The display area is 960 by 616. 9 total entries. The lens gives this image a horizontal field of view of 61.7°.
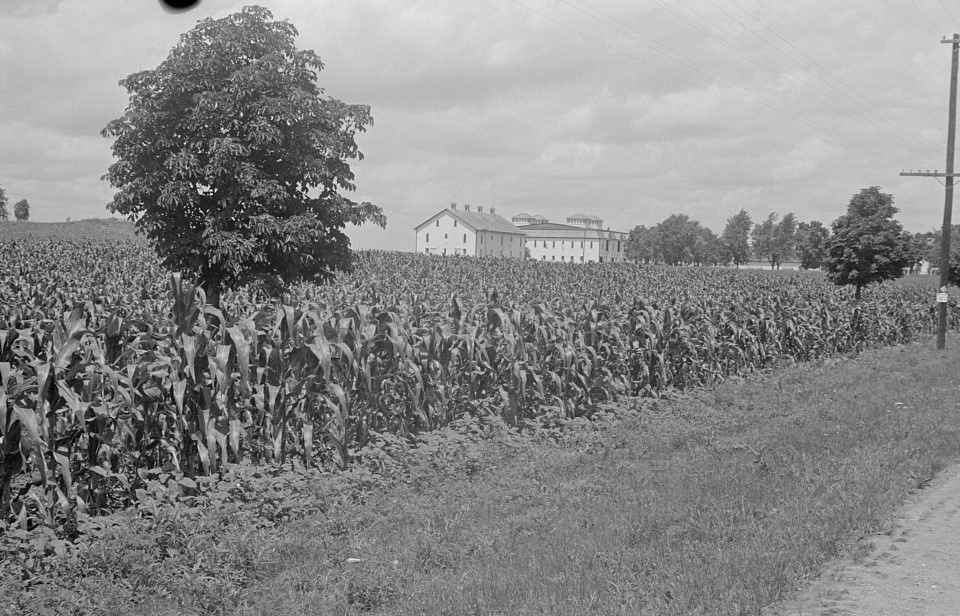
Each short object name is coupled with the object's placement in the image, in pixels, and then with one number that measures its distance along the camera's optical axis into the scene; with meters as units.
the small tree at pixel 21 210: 132.38
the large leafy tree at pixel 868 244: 44.31
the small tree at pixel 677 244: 138.75
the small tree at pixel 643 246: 140.38
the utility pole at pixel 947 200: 23.64
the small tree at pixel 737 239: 150.00
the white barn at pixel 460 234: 111.06
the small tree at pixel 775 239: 169.25
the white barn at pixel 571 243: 141.12
